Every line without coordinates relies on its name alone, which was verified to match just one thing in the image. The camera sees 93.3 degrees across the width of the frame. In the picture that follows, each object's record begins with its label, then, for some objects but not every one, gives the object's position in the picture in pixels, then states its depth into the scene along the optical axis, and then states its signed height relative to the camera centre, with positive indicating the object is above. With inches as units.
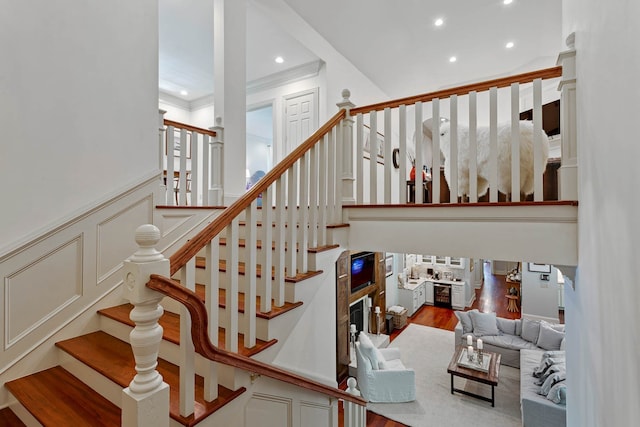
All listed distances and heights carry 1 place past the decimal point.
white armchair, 176.6 -97.5
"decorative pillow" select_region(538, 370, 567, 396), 143.3 -79.5
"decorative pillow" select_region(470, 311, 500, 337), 224.1 -81.2
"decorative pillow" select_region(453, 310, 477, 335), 228.1 -80.4
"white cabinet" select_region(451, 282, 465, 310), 334.0 -88.2
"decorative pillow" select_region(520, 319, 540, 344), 209.5 -80.4
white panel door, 186.7 +62.6
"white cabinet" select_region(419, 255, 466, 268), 350.3 -55.2
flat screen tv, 226.1 -43.0
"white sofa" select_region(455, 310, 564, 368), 201.1 -84.9
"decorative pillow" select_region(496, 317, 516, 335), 226.5 -83.1
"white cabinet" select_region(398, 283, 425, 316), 314.0 -86.6
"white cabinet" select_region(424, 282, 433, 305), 355.3 -90.9
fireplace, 231.3 -77.6
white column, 123.0 +55.0
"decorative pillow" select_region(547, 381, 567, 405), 138.9 -82.4
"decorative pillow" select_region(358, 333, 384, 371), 181.3 -82.4
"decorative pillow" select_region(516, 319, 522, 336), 222.9 -83.0
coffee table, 171.2 -91.9
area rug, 162.5 -109.1
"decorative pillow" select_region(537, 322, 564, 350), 198.8 -81.0
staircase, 54.6 -32.4
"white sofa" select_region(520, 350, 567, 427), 137.3 -89.7
